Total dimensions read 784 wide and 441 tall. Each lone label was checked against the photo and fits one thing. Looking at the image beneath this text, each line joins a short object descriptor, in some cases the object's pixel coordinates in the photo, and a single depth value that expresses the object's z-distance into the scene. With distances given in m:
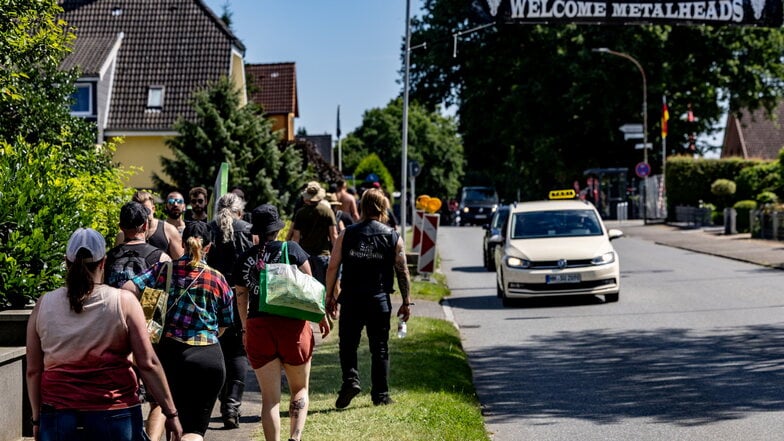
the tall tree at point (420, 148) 118.12
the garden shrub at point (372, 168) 91.39
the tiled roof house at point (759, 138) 78.25
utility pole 27.66
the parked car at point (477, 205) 69.06
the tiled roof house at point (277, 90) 59.34
